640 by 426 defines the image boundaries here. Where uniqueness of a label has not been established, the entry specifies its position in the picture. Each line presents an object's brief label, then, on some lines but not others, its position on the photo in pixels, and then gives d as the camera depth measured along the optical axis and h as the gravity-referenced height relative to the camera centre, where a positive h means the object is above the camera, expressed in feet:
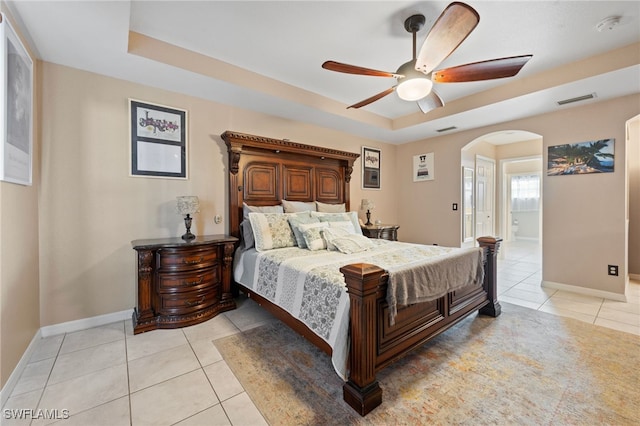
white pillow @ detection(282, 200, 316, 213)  11.79 +0.27
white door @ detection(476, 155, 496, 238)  17.93 +1.20
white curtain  26.89 +2.03
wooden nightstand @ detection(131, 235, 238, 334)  8.09 -2.30
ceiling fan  5.41 +3.76
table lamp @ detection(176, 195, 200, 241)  9.23 +0.15
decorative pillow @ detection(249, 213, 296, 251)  9.46 -0.71
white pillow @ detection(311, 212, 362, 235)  11.15 -0.23
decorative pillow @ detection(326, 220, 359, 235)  10.28 -0.54
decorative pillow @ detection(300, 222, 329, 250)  9.41 -0.88
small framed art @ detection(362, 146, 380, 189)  16.49 +2.84
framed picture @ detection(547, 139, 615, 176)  10.67 +2.32
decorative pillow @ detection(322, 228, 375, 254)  9.00 -1.05
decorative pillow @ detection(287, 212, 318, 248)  9.90 -0.37
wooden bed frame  4.94 -1.50
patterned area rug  4.83 -3.73
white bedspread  5.32 -1.76
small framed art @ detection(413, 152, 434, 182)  16.67 +2.91
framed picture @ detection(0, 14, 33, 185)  5.24 +2.33
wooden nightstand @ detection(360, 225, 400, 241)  14.37 -1.10
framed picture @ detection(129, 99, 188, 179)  9.18 +2.64
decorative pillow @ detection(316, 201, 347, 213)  12.92 +0.21
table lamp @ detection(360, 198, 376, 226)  15.57 +0.36
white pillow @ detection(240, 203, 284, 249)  10.19 -0.33
